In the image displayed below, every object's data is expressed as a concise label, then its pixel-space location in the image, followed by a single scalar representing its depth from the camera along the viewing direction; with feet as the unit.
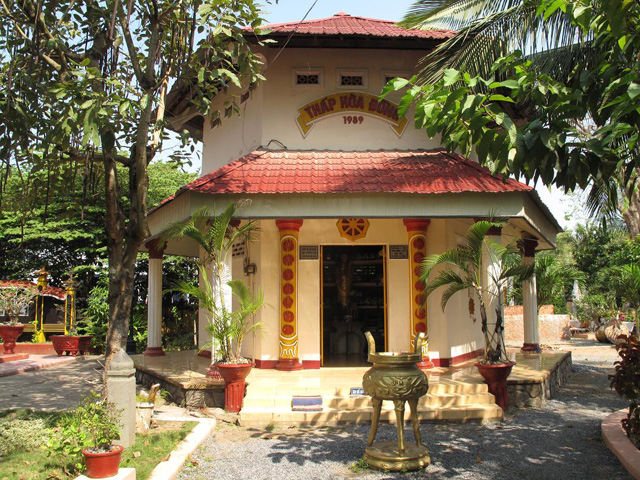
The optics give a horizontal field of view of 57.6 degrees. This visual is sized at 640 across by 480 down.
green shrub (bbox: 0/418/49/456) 20.42
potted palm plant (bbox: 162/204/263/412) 27.37
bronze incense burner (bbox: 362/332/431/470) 18.65
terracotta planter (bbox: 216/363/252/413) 27.14
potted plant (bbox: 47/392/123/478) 15.79
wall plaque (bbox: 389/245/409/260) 35.73
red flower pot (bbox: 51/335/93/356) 58.59
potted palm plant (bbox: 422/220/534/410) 26.91
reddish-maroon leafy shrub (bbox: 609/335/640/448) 19.93
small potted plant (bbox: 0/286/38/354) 56.80
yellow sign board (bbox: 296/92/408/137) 35.04
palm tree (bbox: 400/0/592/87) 31.68
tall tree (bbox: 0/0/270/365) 22.99
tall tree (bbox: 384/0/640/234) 12.29
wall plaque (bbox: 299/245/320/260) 35.19
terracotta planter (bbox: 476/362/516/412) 27.22
